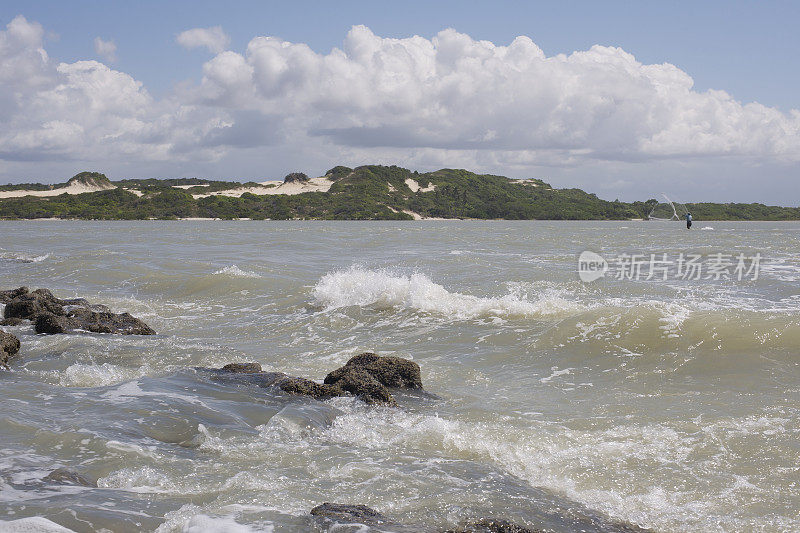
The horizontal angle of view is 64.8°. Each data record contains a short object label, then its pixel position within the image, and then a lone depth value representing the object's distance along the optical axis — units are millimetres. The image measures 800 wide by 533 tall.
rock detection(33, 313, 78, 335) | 10094
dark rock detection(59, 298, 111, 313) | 12772
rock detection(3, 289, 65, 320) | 11508
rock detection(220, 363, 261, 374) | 7793
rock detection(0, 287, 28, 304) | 12883
